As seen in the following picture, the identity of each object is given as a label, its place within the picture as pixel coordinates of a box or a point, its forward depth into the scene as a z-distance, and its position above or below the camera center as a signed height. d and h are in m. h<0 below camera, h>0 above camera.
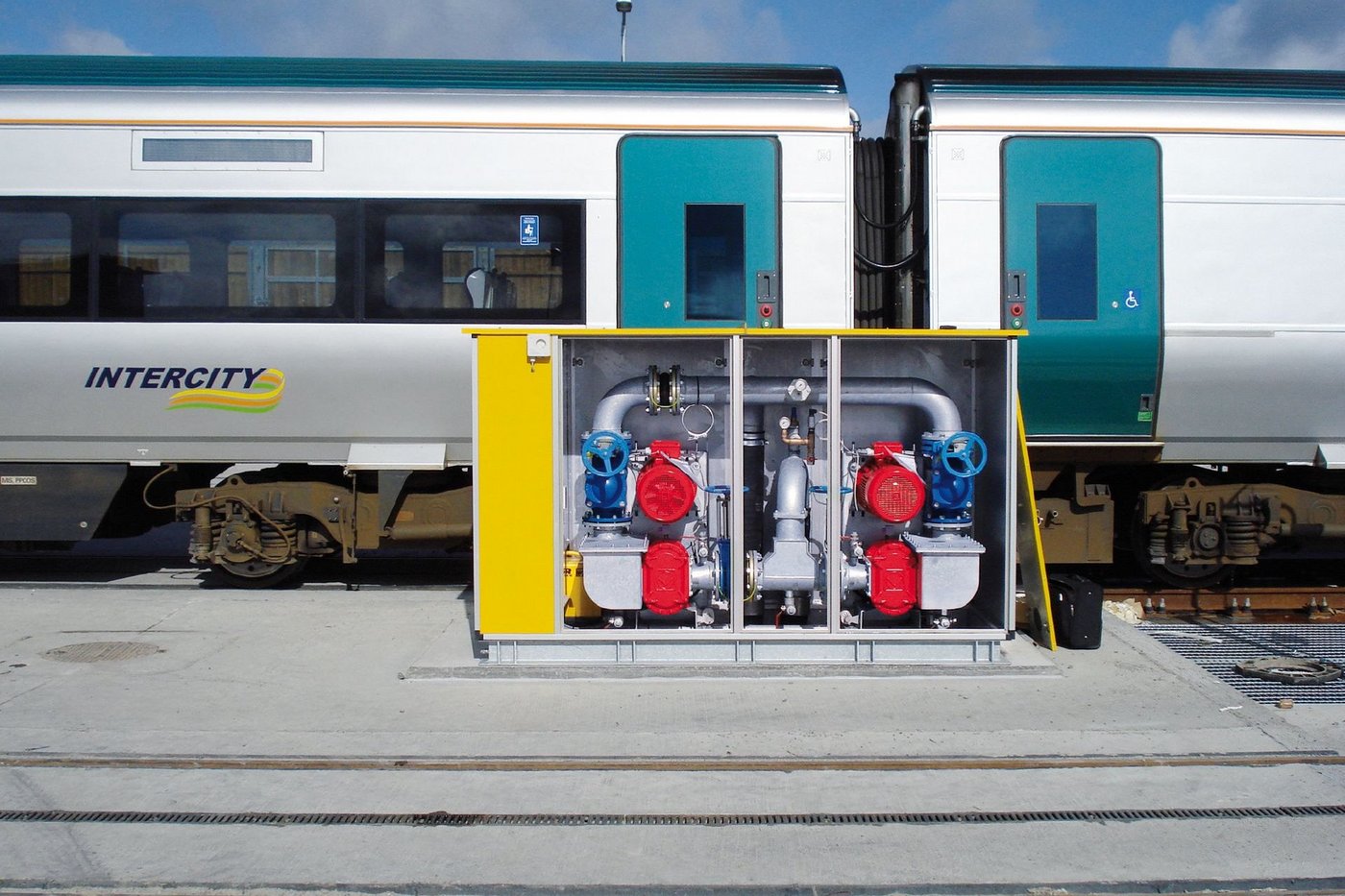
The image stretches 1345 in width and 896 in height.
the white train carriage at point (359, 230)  7.86 +1.53
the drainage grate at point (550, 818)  4.54 -1.48
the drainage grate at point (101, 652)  6.79 -1.22
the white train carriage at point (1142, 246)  7.90 +1.42
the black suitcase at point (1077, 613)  6.86 -0.99
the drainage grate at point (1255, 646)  6.22 -1.26
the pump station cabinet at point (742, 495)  6.48 -0.27
